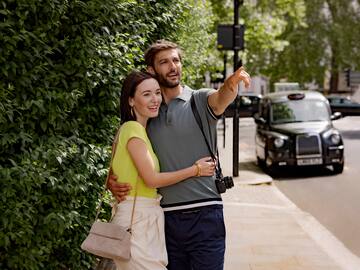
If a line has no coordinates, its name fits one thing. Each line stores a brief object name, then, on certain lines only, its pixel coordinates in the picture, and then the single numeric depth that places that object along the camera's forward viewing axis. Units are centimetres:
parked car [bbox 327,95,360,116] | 4362
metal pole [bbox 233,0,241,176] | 1392
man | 345
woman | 333
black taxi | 1468
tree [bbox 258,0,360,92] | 5344
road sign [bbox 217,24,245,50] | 1441
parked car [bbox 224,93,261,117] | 3997
